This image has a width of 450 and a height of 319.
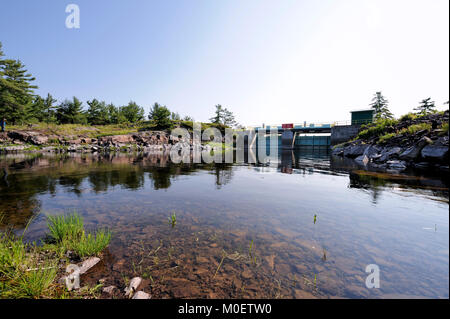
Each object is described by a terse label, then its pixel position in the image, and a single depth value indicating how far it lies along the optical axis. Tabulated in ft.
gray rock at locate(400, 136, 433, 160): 56.49
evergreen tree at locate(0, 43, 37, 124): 147.13
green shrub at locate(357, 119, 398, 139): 93.31
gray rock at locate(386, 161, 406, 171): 57.36
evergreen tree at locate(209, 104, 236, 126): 307.17
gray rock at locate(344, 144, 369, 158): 94.21
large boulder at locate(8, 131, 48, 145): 154.11
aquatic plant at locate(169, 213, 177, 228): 20.92
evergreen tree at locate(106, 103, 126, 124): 250.16
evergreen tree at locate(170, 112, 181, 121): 309.14
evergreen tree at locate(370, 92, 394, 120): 219.20
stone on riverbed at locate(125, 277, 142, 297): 10.57
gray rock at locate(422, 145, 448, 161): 50.08
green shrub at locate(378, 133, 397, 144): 78.74
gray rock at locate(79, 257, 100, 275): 12.44
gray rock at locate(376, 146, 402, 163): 67.64
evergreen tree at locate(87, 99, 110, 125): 248.32
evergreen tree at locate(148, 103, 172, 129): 222.89
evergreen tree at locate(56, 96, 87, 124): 225.56
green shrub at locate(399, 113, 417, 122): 87.56
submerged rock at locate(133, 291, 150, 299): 9.97
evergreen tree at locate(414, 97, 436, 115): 179.78
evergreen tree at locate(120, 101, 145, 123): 258.57
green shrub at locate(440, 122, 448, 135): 52.13
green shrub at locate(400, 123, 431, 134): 63.08
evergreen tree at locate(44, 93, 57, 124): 229.35
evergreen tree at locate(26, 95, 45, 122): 201.70
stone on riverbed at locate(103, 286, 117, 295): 10.65
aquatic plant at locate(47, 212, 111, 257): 14.17
